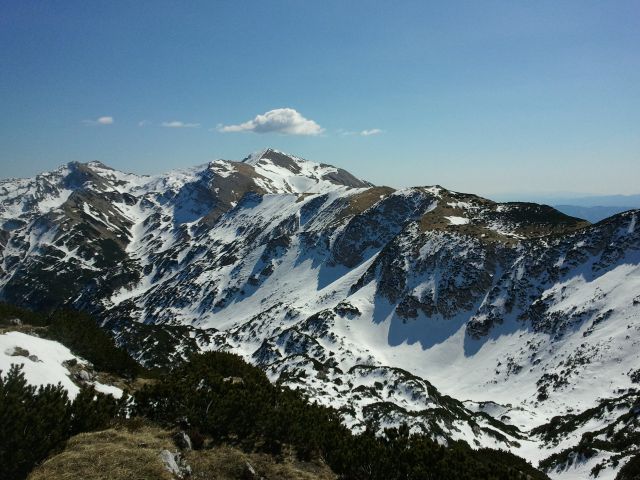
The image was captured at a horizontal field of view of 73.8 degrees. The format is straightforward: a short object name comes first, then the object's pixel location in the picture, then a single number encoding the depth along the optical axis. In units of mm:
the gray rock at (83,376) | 30133
